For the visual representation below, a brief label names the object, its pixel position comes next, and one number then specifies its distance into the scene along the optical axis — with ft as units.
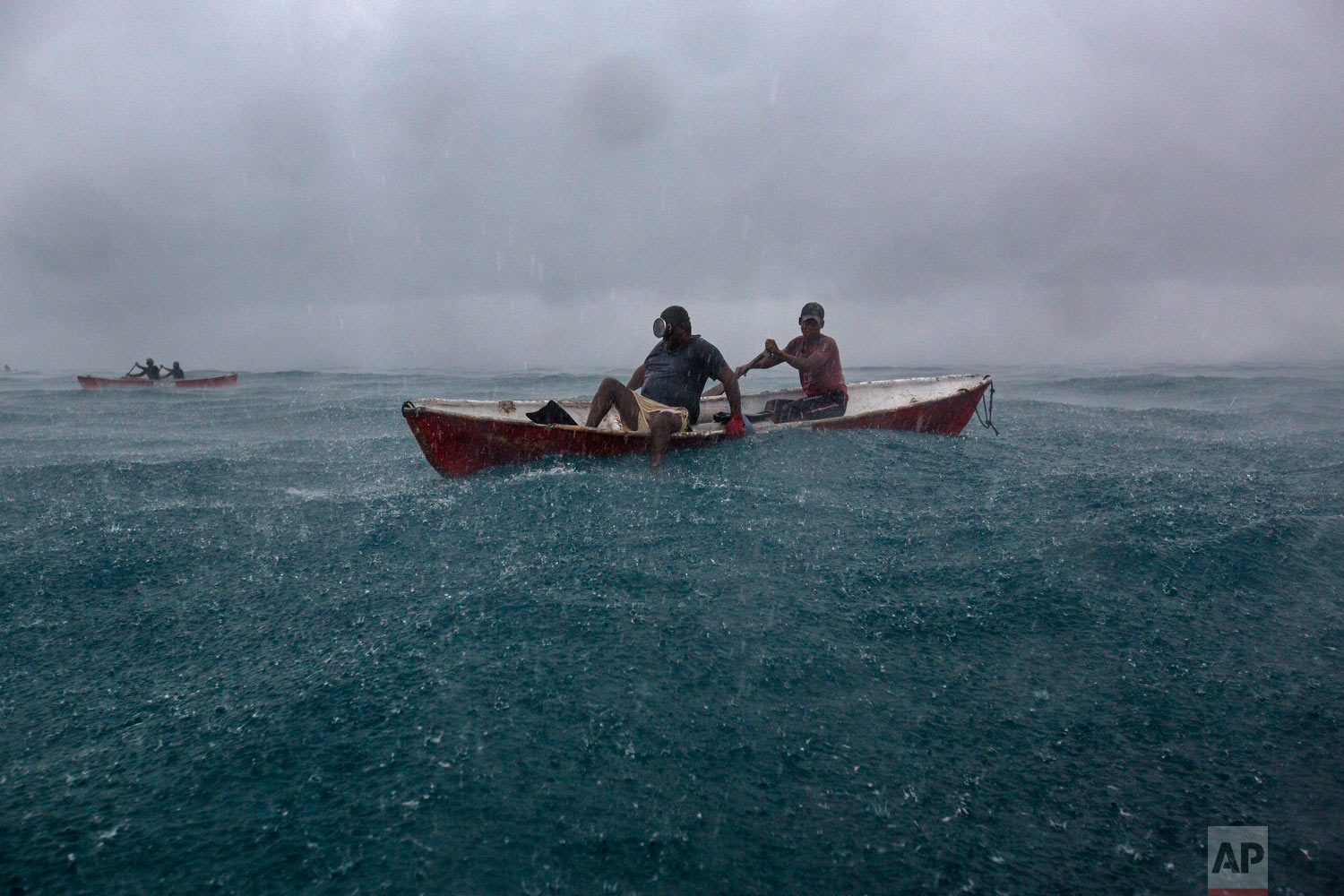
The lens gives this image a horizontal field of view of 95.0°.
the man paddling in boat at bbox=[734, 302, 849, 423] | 31.60
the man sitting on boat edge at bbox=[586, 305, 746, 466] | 25.17
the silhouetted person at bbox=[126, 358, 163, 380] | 85.97
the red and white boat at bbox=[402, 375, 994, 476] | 23.52
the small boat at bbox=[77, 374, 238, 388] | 86.43
